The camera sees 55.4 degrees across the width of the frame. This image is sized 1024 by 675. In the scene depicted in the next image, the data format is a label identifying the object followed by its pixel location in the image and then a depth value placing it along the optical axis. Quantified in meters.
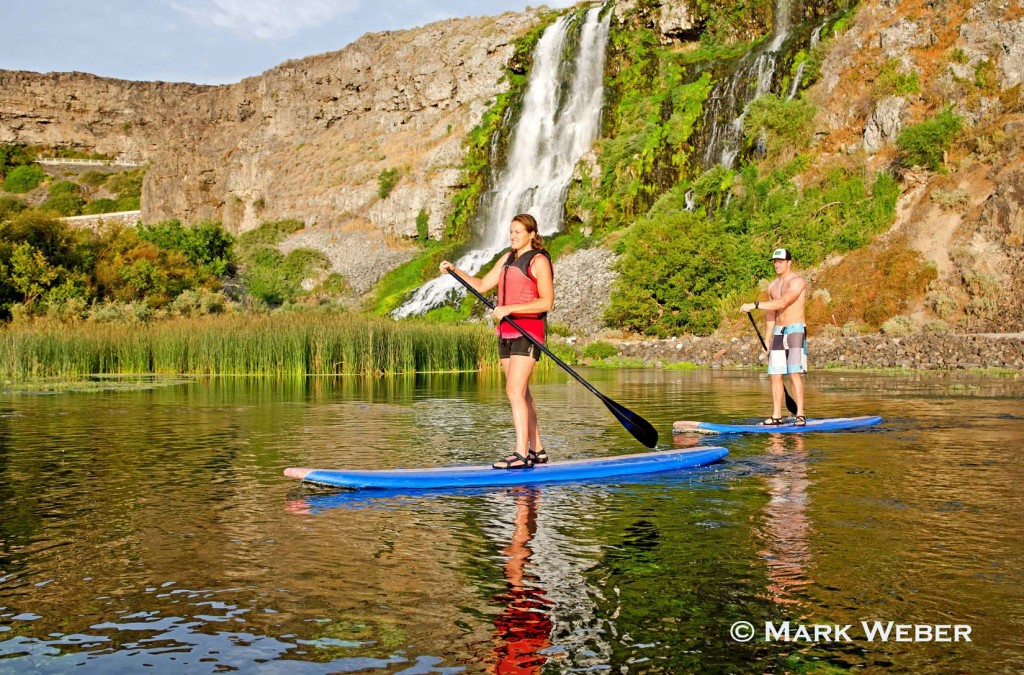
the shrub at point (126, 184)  110.00
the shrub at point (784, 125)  36.31
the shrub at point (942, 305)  27.19
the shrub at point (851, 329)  28.22
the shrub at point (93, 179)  112.69
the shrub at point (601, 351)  32.03
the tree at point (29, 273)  29.59
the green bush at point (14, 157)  115.29
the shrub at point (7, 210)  33.75
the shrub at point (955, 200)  30.08
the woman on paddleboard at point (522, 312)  8.22
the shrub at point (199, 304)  31.67
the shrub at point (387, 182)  65.33
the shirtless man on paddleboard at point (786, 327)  12.08
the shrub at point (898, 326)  26.97
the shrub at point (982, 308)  26.30
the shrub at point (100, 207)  103.69
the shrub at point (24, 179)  108.31
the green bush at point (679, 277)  33.53
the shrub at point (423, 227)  61.38
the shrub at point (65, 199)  100.75
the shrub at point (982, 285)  26.75
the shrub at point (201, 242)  55.50
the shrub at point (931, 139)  31.97
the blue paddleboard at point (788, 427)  11.40
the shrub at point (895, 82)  34.47
